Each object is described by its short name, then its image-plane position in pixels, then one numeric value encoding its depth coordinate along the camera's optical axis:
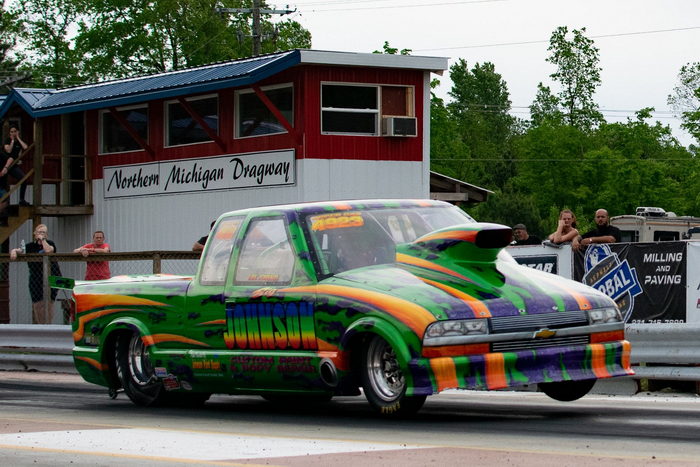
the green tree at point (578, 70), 88.62
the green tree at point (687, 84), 84.62
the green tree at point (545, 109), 89.62
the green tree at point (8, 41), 75.88
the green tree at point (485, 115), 107.25
